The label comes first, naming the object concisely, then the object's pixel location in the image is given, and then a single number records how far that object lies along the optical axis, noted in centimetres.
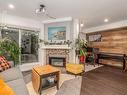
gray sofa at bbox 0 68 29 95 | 117
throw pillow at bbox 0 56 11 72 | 187
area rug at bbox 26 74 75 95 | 192
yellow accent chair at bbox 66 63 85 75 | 267
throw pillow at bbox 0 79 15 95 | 79
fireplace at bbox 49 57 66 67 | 375
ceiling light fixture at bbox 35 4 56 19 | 234
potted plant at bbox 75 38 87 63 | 325
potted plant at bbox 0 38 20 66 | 245
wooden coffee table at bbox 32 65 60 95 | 179
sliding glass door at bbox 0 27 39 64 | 320
